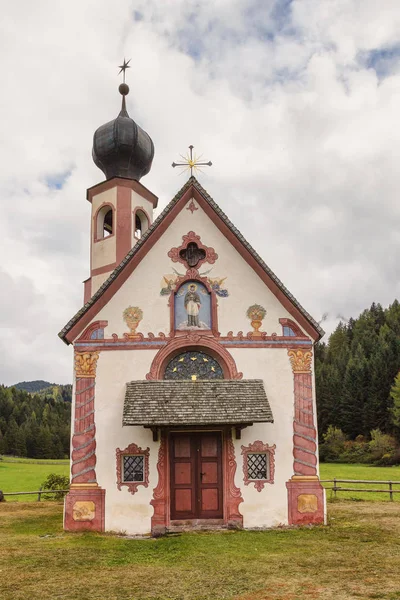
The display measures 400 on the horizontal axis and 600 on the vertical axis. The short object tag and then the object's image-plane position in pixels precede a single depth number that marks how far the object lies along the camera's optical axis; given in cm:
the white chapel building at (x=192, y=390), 1597
